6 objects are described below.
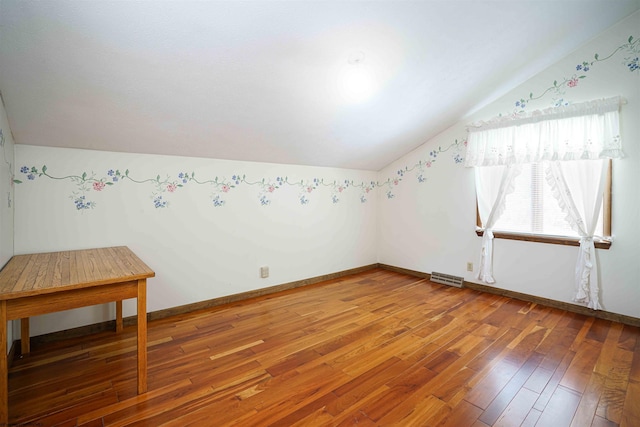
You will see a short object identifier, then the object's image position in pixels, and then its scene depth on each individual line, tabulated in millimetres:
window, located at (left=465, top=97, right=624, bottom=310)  2664
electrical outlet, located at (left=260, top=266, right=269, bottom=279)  3326
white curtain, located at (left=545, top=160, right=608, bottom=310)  2674
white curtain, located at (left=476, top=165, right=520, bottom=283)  3234
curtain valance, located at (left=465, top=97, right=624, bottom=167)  2600
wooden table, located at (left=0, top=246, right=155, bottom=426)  1344
